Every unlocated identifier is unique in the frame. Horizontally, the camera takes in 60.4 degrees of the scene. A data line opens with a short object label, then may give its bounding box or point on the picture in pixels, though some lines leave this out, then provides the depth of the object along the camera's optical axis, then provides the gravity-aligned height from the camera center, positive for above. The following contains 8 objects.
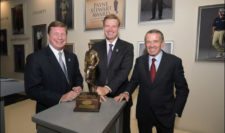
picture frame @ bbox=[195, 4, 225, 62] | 2.66 +0.20
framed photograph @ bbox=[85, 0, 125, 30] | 3.41 +0.70
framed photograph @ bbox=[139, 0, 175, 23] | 2.98 +0.62
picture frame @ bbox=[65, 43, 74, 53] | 4.06 +0.04
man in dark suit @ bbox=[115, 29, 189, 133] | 1.74 -0.35
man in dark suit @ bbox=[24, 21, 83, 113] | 1.59 -0.22
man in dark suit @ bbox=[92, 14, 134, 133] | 1.85 -0.11
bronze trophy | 1.33 -0.33
